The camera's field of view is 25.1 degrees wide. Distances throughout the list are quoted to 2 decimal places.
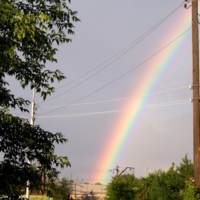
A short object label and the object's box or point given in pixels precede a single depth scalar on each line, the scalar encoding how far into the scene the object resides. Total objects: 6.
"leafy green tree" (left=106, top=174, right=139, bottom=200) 38.78
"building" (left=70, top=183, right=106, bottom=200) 71.19
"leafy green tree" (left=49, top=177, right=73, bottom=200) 67.19
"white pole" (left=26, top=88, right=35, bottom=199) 41.72
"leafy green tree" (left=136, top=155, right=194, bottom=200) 25.34
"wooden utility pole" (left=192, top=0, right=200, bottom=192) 16.75
